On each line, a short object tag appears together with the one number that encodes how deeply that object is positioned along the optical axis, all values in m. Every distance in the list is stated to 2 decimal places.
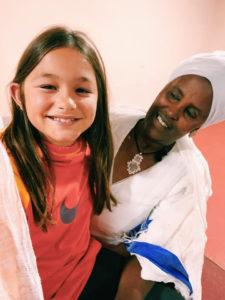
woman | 0.71
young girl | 0.49
